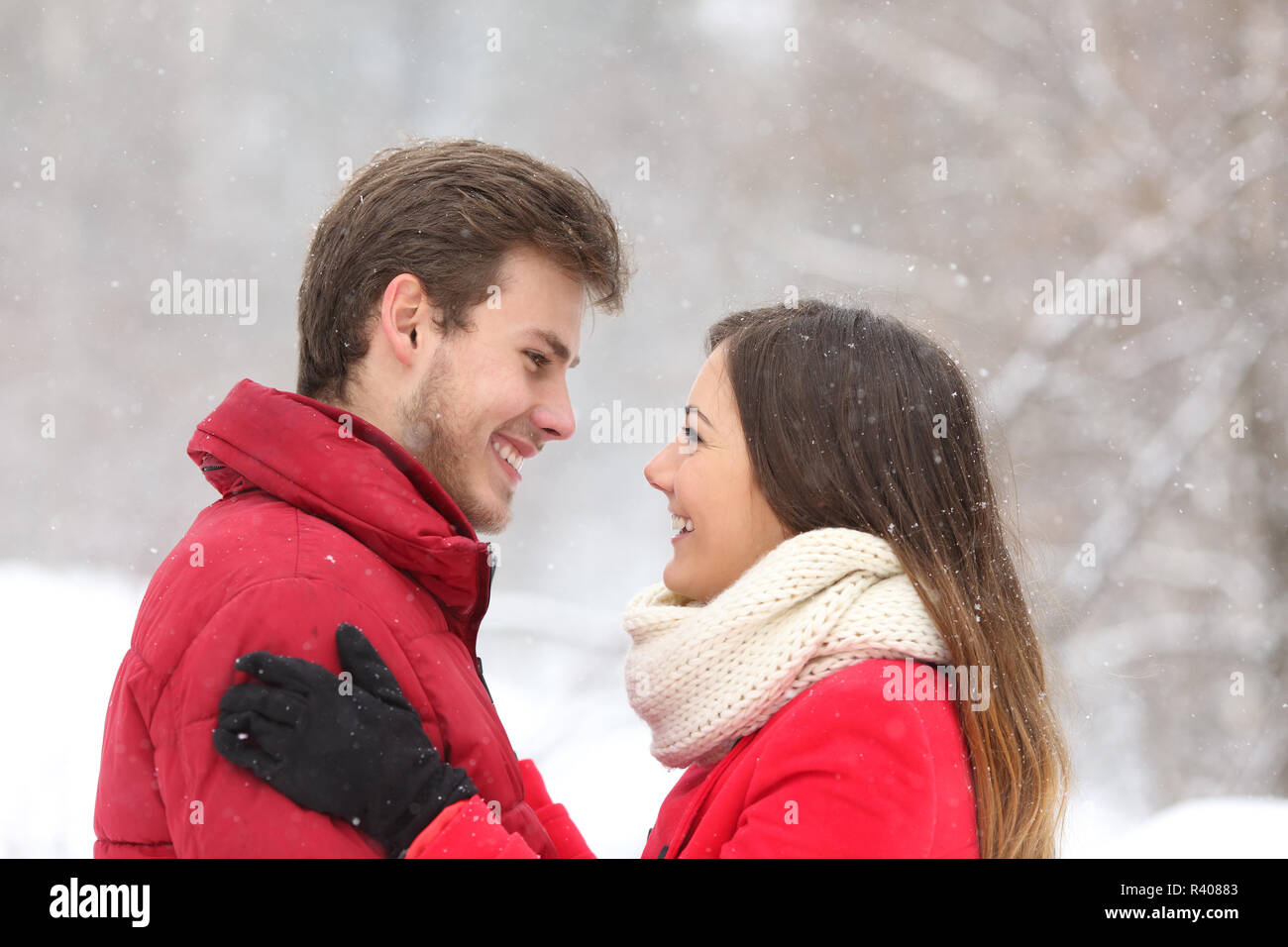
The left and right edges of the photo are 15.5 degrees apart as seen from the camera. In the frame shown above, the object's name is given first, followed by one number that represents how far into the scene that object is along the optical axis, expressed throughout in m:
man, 2.75
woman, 2.74
